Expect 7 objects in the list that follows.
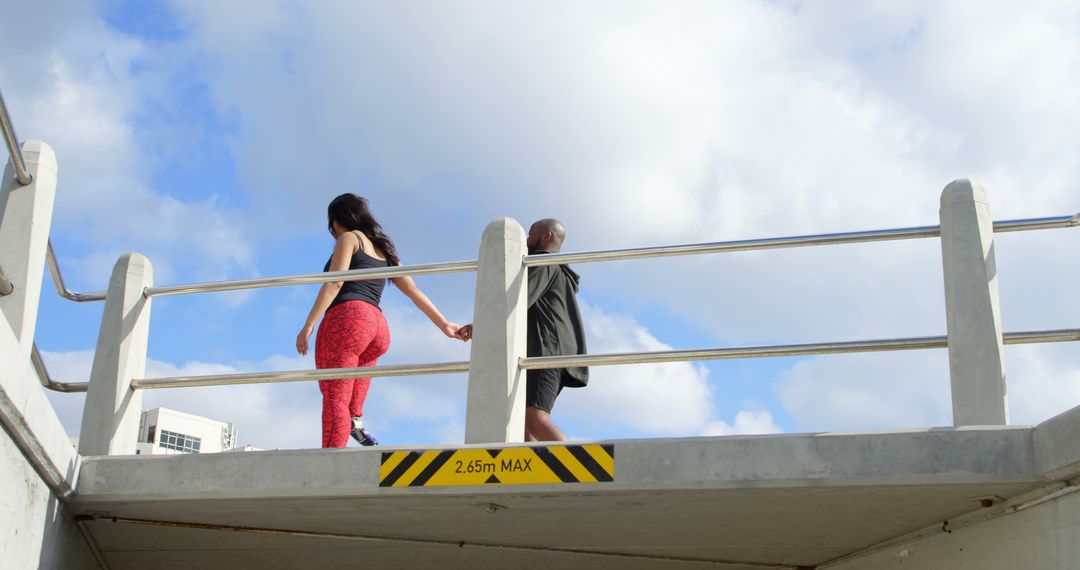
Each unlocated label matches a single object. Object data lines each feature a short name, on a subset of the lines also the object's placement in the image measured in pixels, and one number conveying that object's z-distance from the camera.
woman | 6.48
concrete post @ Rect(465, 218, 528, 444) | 5.70
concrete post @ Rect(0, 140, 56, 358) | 5.95
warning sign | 5.35
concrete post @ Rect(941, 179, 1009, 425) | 5.14
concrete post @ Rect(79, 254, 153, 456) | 6.27
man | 6.47
